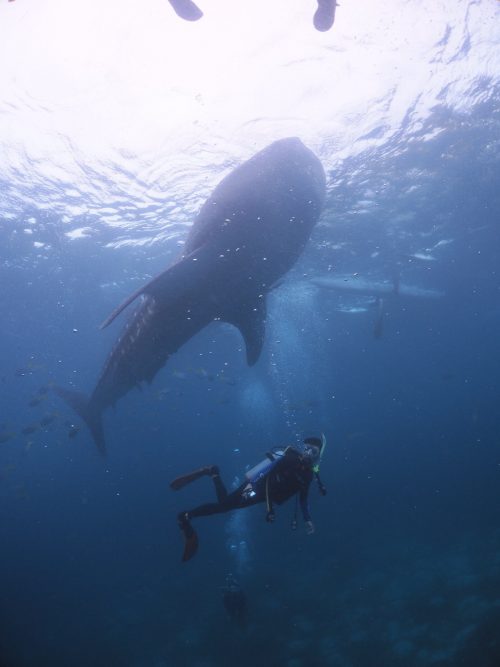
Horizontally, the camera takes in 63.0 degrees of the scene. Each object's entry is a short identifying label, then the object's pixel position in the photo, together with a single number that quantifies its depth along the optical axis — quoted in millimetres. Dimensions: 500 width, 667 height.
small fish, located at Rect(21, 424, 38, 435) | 15366
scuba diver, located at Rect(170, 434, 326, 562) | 6238
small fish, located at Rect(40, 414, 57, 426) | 14688
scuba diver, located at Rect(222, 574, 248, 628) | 12330
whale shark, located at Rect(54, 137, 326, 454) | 5582
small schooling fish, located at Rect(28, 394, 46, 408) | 15052
